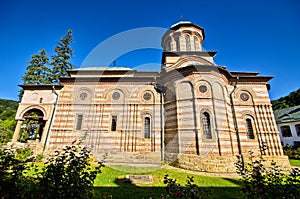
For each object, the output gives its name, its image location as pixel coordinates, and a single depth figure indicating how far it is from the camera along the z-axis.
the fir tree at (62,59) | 23.28
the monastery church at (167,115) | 10.08
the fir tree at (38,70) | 21.22
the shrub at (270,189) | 3.00
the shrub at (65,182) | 2.85
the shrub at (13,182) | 2.68
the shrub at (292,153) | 16.97
